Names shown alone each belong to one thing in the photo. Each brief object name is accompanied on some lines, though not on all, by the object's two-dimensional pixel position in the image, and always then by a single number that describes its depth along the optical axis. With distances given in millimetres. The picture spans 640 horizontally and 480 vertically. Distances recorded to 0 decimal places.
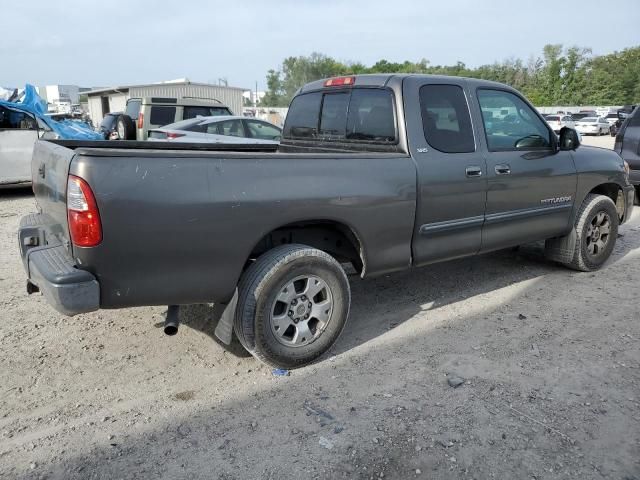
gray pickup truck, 2768
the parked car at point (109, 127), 14215
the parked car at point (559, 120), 32438
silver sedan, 9703
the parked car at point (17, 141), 9383
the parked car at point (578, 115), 35938
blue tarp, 9849
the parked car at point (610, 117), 35472
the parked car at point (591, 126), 32656
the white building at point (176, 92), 27312
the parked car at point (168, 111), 11992
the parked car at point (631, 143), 8664
